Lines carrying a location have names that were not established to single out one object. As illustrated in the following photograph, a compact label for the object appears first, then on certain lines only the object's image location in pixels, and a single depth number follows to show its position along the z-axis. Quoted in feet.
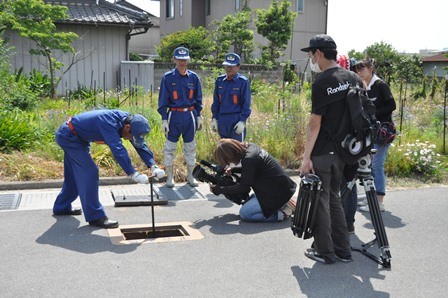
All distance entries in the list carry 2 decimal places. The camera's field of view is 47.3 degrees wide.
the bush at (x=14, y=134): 27.61
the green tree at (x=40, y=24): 43.21
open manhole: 18.43
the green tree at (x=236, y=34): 71.61
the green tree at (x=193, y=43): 71.00
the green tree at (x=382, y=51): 81.66
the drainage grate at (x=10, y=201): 21.58
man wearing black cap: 15.03
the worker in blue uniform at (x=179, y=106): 25.23
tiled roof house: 50.80
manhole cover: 22.45
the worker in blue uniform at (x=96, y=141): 18.16
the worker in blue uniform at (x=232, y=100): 25.66
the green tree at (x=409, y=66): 64.57
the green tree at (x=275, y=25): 72.23
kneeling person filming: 19.42
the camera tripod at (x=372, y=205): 16.08
